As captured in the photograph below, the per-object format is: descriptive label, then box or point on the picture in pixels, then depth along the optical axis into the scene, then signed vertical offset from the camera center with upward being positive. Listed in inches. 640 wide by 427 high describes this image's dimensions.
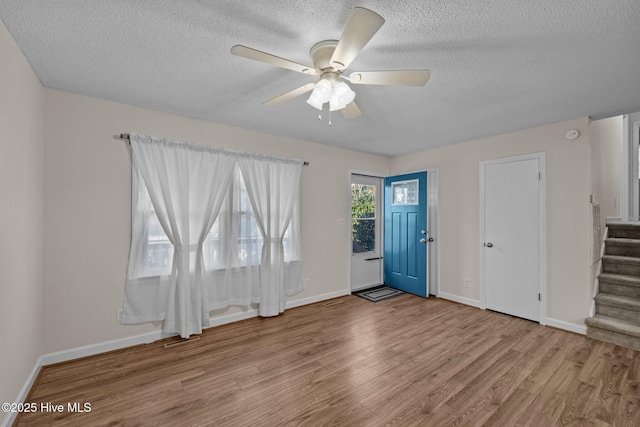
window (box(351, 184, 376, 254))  185.2 -1.5
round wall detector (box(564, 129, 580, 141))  118.6 +34.9
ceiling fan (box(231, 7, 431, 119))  54.1 +33.7
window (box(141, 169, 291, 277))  111.2 -10.4
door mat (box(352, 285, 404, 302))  168.7 -50.1
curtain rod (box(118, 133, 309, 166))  105.2 +31.0
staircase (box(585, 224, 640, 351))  108.5 -36.0
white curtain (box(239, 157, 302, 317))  134.3 +1.2
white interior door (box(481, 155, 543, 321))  132.1 -9.9
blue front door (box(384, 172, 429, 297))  172.4 -11.4
